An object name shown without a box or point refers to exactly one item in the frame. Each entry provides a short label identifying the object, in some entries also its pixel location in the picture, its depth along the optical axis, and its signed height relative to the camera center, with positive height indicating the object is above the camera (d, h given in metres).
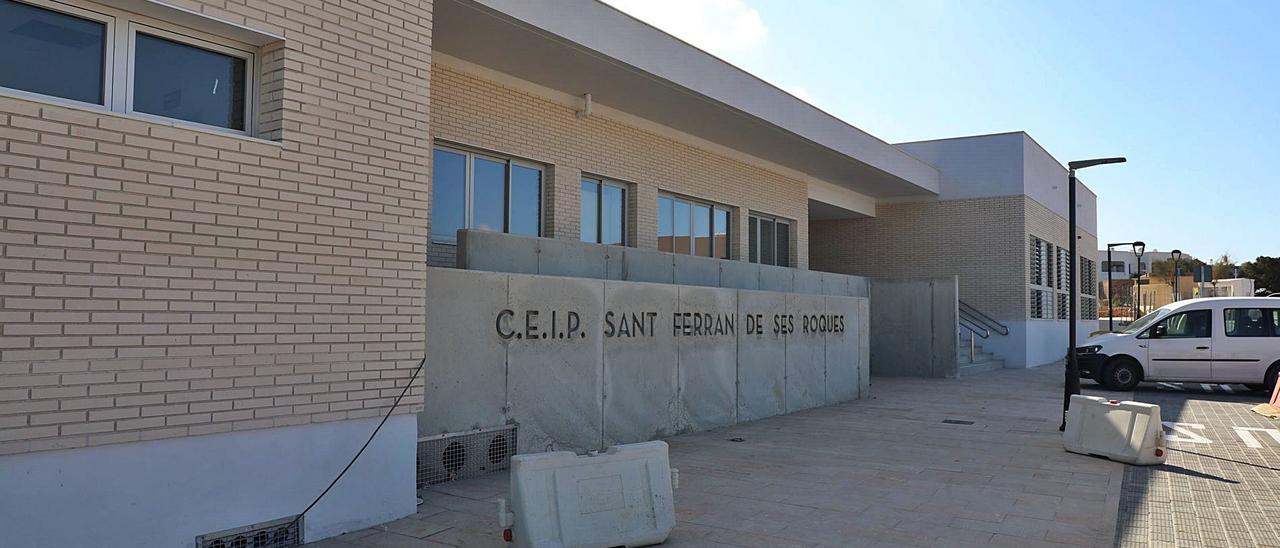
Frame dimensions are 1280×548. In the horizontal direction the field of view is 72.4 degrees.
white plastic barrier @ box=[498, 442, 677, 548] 6.02 -1.37
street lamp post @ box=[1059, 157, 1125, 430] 12.19 -0.54
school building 5.38 +0.22
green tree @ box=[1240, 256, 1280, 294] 62.09 +2.93
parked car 17.67 -0.71
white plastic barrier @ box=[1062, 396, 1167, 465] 9.88 -1.39
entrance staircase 23.67 -0.82
